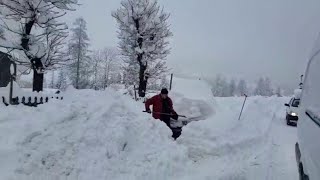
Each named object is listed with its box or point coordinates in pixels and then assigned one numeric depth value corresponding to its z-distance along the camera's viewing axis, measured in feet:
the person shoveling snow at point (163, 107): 17.15
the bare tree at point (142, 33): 54.97
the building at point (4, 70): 38.51
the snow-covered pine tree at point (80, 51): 103.98
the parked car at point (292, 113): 32.58
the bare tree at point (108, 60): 155.42
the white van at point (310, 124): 5.69
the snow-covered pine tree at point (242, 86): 275.22
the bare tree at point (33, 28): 34.56
